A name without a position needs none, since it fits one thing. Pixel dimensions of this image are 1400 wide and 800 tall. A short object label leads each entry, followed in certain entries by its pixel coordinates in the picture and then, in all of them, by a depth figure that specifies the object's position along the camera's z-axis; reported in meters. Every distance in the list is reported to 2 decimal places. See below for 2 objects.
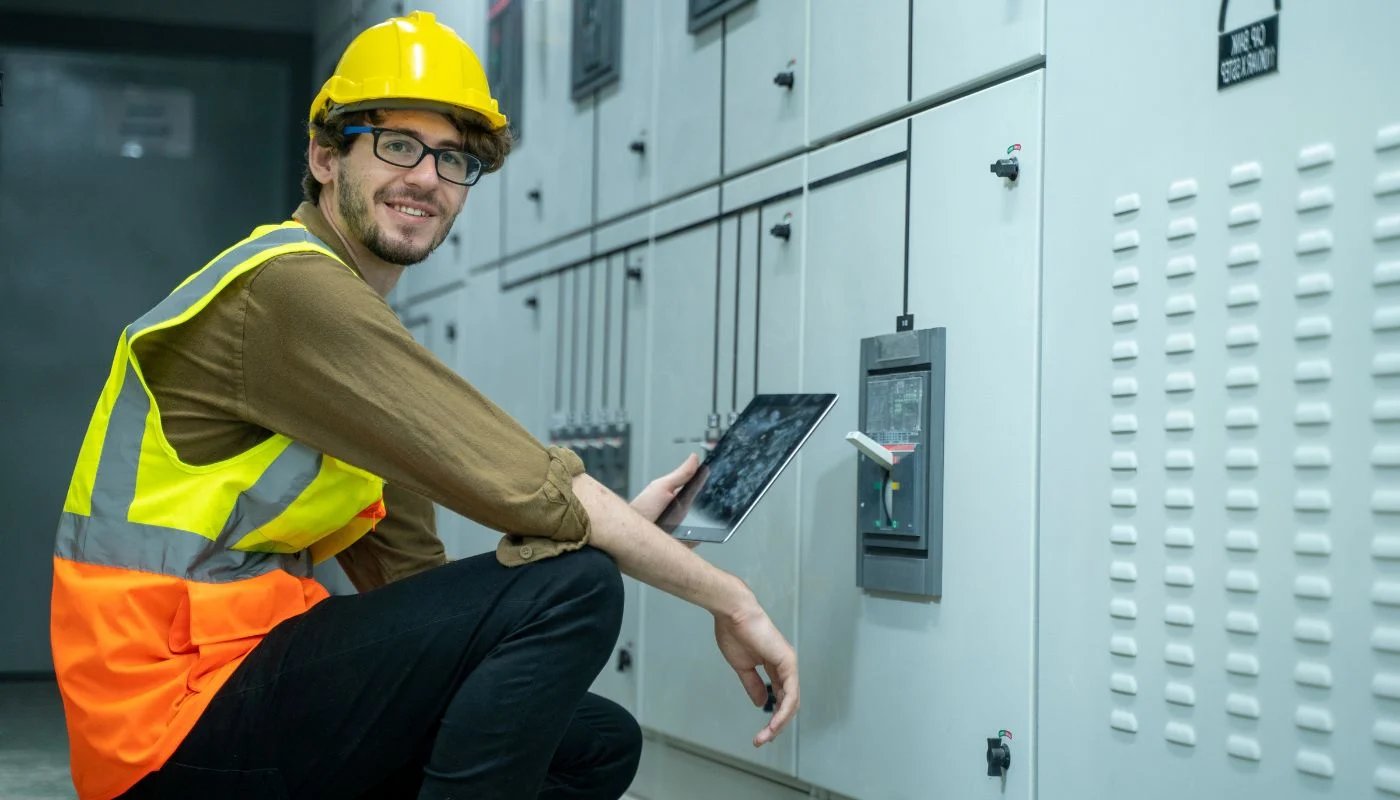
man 1.39
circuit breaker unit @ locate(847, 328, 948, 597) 1.89
